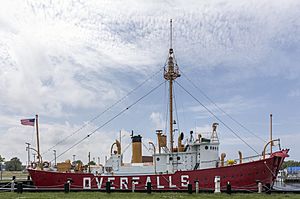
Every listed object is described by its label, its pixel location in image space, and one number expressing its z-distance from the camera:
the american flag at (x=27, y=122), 39.38
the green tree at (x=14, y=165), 154.30
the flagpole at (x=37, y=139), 38.12
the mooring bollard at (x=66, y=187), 26.30
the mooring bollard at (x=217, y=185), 26.25
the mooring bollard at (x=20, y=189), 26.66
